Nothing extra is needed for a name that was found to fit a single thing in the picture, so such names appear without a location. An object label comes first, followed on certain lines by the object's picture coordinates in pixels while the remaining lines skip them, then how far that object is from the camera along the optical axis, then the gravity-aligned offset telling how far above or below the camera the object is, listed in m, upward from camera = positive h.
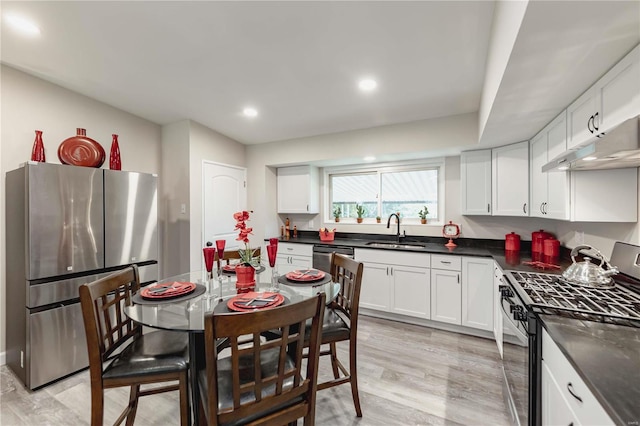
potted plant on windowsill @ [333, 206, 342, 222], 4.36 -0.02
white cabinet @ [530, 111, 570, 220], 2.00 +0.28
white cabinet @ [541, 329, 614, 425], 0.82 -0.65
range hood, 1.09 +0.28
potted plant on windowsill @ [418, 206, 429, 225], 3.77 -0.05
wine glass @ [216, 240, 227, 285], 1.89 -0.25
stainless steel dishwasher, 3.56 -0.56
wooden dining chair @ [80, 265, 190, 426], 1.35 -0.78
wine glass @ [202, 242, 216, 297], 1.78 -0.30
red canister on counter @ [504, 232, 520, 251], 3.08 -0.35
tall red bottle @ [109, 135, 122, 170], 2.75 +0.56
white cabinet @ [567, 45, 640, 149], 1.23 +0.57
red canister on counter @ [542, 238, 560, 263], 2.60 -0.37
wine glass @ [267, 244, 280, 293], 1.86 -0.33
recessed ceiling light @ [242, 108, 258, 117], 3.20 +1.20
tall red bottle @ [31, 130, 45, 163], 2.30 +0.53
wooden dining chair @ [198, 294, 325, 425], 0.99 -0.72
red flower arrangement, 1.72 -0.27
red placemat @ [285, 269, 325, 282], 2.02 -0.49
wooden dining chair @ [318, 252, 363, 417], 1.80 -0.78
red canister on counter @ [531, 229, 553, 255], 2.77 -0.30
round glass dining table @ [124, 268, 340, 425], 1.32 -0.54
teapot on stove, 1.62 -0.39
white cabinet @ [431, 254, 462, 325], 2.92 -0.85
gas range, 1.22 -0.46
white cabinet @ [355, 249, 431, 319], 3.10 -0.83
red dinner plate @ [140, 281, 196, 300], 1.63 -0.49
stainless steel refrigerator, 2.09 -0.35
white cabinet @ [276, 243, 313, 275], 3.84 -0.62
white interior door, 3.70 +0.18
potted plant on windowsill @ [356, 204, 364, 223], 4.18 -0.02
